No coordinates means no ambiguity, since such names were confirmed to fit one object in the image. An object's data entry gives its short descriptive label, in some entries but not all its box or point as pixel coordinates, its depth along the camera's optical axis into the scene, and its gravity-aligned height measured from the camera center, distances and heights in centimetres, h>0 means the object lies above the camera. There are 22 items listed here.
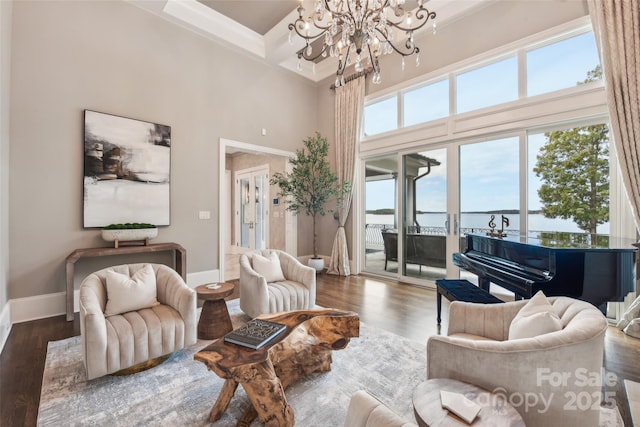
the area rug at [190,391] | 168 -120
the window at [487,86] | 386 +189
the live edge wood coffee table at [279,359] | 148 -87
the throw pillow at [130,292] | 230 -66
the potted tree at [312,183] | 545 +64
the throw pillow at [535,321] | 133 -50
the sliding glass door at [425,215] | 453 +3
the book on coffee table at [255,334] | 162 -72
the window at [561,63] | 327 +188
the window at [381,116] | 520 +192
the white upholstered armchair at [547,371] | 116 -65
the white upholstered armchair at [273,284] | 289 -77
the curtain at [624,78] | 279 +142
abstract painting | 356 +59
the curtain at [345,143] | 546 +145
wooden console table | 317 -48
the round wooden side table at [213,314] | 273 -99
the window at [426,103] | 451 +190
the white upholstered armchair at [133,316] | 192 -81
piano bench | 241 -68
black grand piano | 202 -41
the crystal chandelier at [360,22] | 256 +181
